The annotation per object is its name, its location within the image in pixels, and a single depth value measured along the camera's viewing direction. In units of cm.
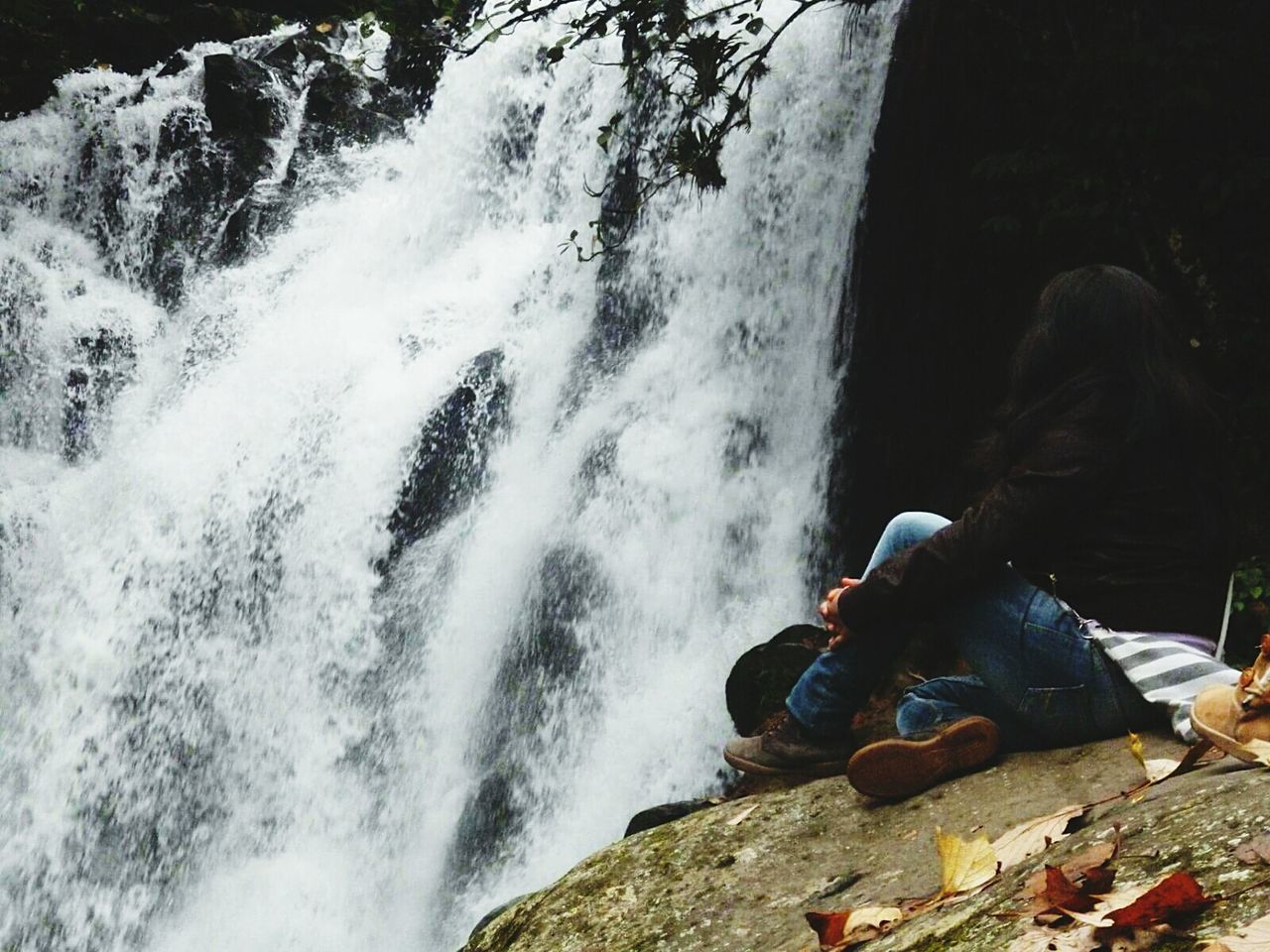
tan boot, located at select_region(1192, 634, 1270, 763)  208
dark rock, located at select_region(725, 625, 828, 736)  559
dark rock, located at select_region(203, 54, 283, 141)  1177
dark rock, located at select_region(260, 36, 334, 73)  1259
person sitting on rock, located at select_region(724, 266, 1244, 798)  267
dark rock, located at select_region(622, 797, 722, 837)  491
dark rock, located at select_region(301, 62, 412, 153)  1195
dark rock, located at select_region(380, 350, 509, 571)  761
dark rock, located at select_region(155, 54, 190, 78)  1217
